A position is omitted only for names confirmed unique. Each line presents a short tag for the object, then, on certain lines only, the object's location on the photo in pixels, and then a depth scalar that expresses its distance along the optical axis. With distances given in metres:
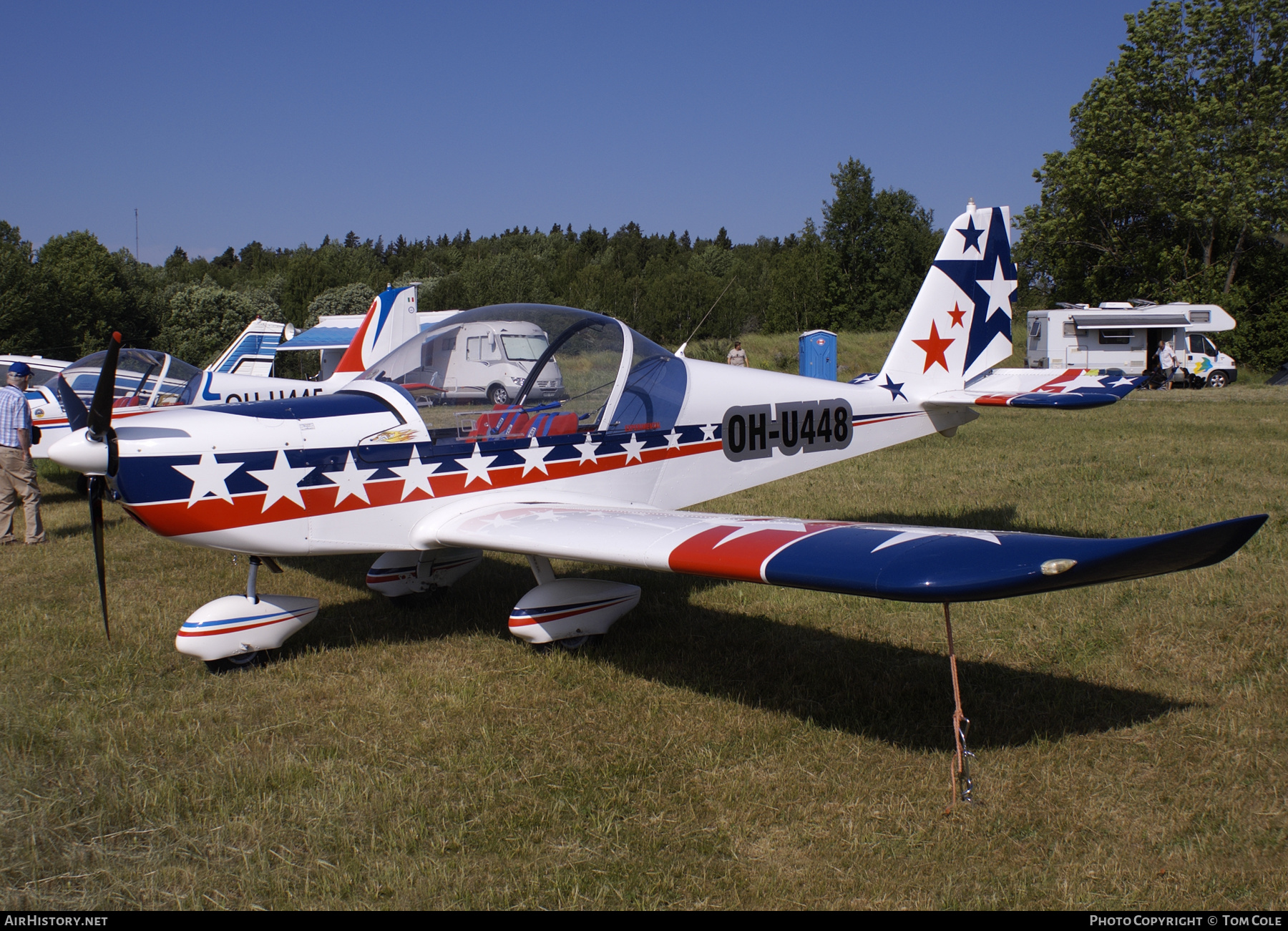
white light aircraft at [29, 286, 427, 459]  10.20
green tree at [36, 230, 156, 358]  51.00
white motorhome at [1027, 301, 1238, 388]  25.38
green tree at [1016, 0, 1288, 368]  29.62
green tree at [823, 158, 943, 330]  57.06
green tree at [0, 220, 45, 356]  45.66
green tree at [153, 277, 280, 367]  53.78
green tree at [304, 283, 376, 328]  61.53
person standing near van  24.69
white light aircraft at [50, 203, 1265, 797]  3.01
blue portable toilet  22.88
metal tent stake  3.17
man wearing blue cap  8.02
